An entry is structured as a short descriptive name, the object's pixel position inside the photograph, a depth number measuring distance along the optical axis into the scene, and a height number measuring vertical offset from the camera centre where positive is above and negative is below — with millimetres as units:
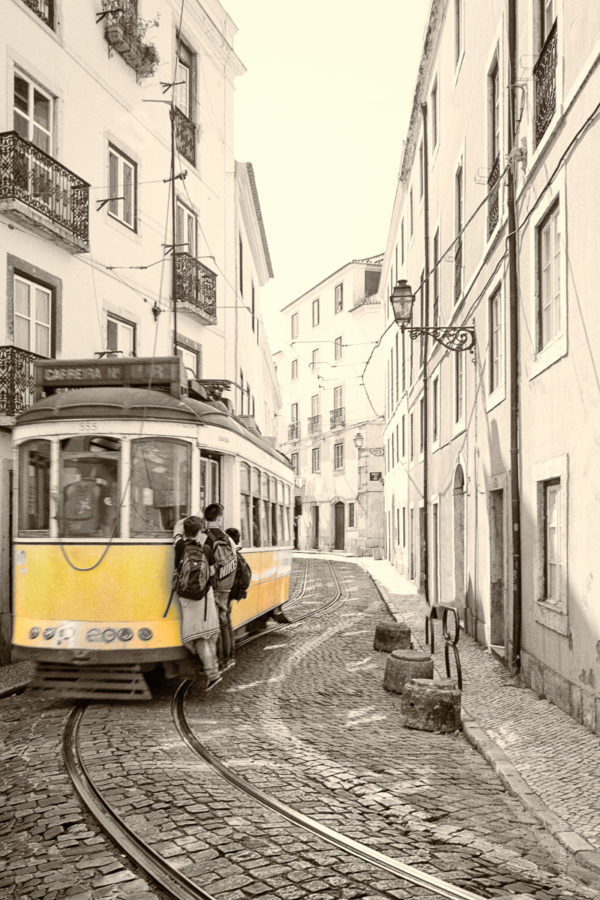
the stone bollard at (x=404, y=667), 9094 -1581
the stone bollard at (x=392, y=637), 12219 -1673
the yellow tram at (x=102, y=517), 8055 +17
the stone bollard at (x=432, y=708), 7676 -1678
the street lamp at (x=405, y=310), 12922 +3037
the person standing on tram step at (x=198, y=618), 8250 -975
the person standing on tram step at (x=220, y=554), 8984 -366
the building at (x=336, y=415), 44938 +5958
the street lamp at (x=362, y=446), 44531 +3602
